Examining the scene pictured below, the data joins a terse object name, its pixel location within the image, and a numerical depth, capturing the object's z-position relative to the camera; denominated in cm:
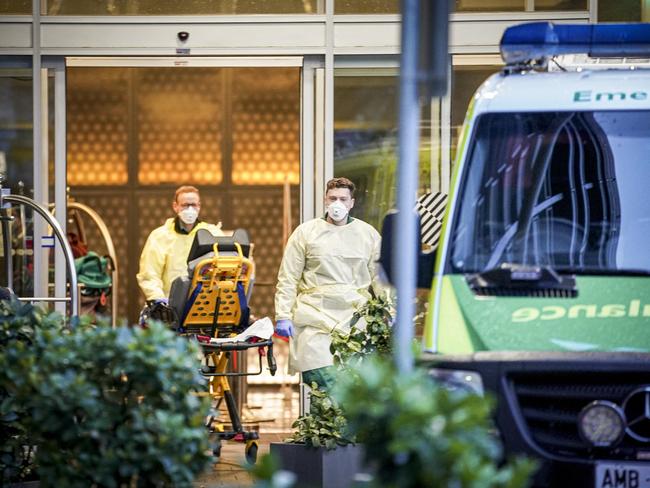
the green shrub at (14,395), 1240
